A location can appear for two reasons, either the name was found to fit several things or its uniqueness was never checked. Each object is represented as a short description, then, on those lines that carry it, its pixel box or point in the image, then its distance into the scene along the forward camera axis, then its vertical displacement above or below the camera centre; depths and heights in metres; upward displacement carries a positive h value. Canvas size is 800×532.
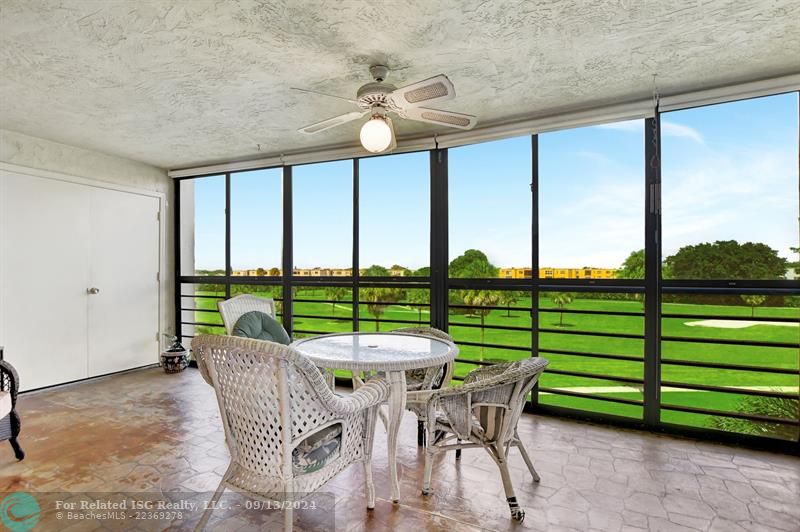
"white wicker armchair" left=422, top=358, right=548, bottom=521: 1.91 -0.69
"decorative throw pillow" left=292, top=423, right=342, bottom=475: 1.65 -0.76
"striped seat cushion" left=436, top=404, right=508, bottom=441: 1.96 -0.74
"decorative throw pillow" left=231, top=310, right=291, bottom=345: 2.68 -0.41
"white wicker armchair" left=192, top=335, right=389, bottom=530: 1.54 -0.58
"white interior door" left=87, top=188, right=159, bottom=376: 4.40 -0.14
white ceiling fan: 2.13 +0.90
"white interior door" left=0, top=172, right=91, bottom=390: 3.71 -0.08
